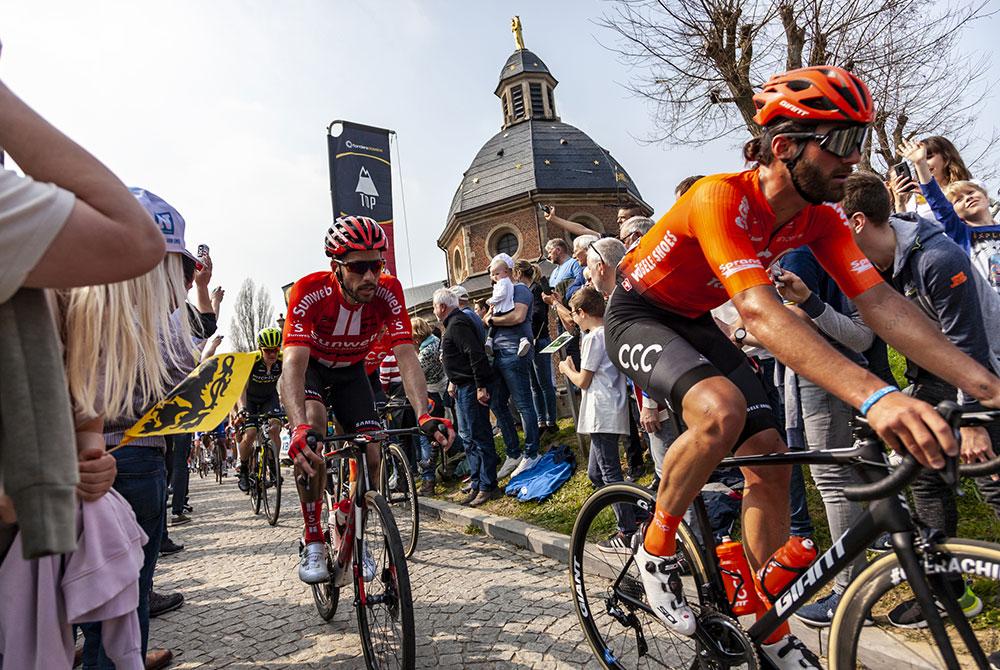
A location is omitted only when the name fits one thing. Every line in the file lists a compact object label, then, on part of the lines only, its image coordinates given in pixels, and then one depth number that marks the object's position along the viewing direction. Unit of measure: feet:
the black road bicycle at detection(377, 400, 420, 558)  19.35
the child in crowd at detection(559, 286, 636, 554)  17.06
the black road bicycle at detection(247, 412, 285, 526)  27.35
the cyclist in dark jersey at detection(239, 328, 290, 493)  29.48
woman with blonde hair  5.11
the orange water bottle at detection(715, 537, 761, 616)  8.21
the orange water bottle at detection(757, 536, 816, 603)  7.50
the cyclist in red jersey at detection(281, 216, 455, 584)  13.41
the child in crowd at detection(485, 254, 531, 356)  25.04
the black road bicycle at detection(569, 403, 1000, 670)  5.66
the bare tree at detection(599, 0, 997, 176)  39.73
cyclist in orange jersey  7.09
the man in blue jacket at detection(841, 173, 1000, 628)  10.07
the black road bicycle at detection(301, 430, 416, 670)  9.80
